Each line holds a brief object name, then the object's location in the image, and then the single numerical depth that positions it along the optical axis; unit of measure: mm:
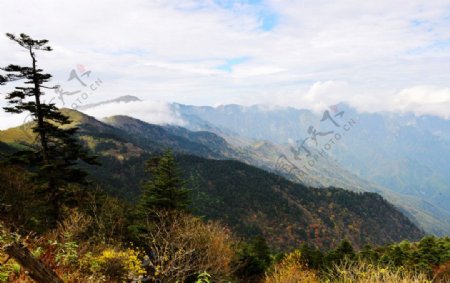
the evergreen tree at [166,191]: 43031
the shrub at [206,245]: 30406
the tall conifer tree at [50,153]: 29734
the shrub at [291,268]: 25356
